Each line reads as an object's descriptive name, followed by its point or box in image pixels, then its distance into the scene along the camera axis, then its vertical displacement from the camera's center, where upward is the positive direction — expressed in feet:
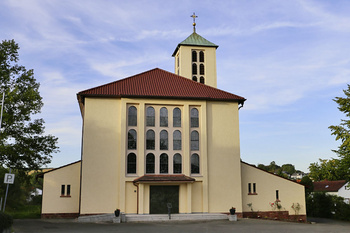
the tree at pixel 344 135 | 79.71 +12.50
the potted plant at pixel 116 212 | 75.20 -4.49
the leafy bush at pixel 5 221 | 44.01 -3.90
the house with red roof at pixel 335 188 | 183.60 +1.46
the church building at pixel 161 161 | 83.35 +7.12
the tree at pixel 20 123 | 72.90 +14.51
